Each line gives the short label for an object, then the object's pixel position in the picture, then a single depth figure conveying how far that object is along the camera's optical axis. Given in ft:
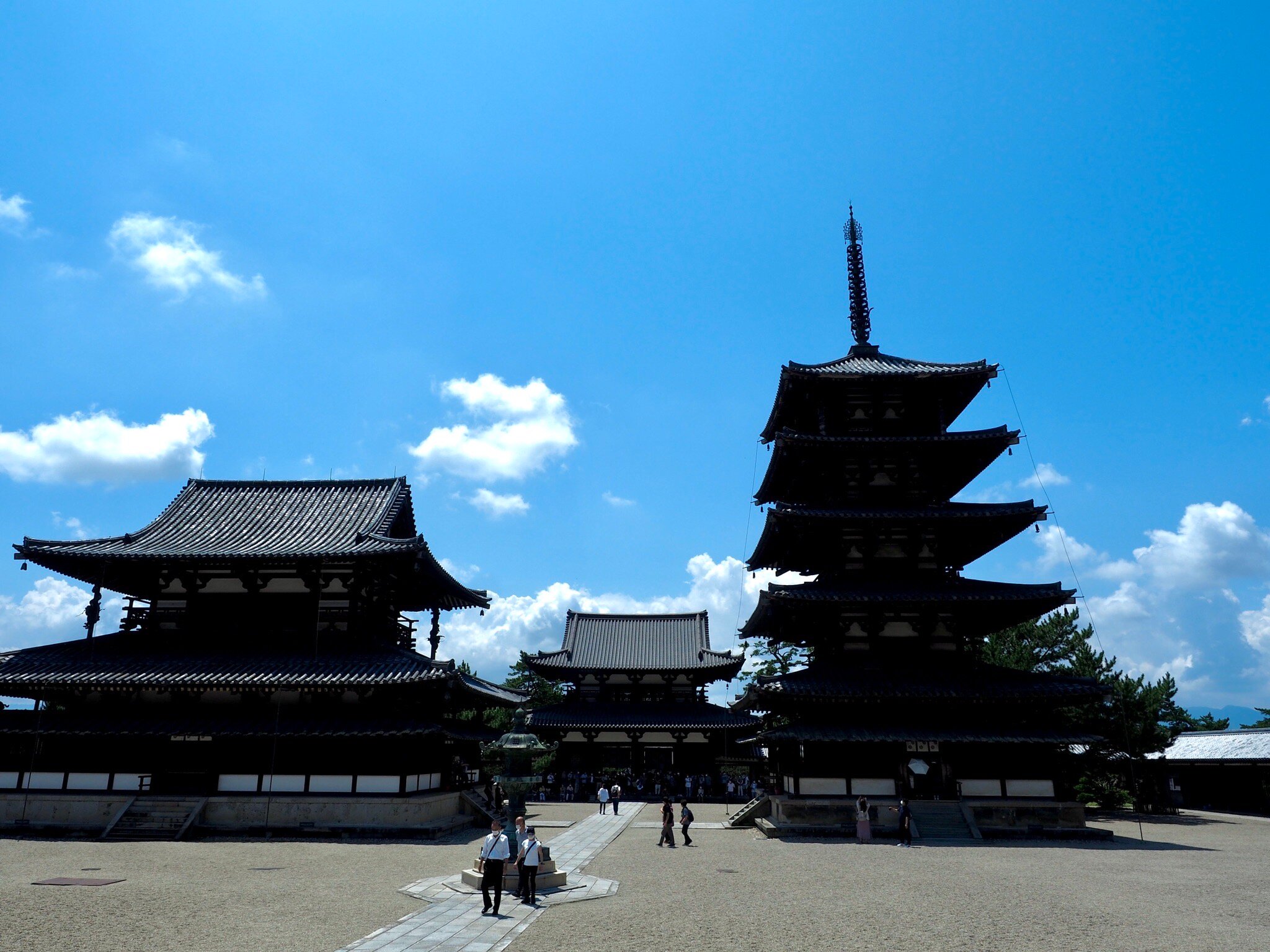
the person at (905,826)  83.05
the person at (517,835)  54.90
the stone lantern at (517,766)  63.31
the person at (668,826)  85.15
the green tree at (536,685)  228.02
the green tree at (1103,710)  126.21
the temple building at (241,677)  90.02
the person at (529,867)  52.75
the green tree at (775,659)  176.04
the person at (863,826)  85.10
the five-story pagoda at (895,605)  91.50
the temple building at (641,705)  161.89
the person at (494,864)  49.60
